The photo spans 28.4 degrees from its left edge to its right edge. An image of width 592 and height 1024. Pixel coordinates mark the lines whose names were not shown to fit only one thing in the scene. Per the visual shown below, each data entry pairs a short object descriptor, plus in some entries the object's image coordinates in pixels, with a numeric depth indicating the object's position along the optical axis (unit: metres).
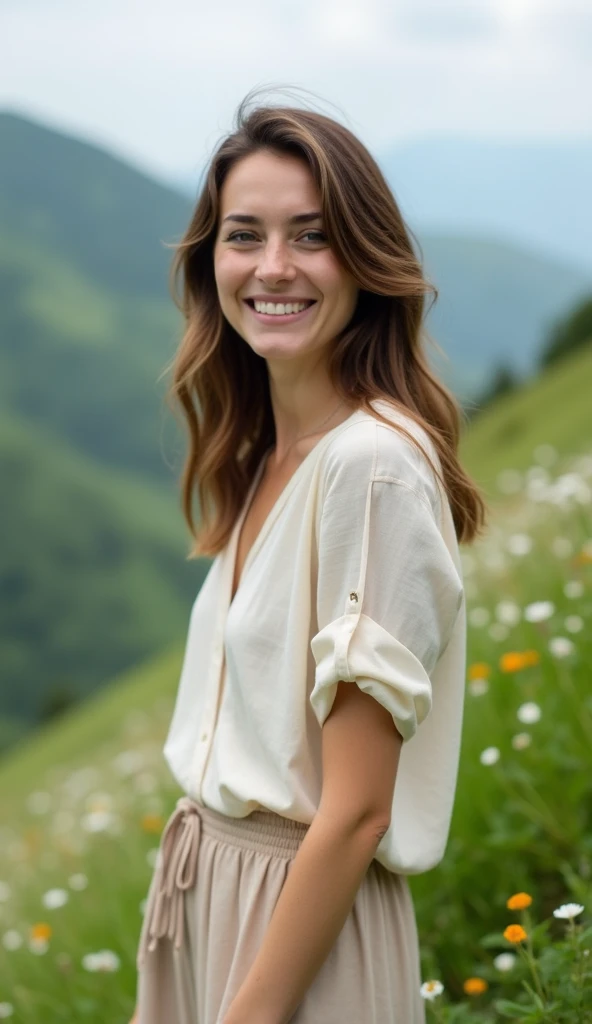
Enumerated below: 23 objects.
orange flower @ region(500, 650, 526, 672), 3.40
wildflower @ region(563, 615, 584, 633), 3.73
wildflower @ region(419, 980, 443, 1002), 2.16
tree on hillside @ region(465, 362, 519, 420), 41.59
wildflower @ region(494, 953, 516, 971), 2.71
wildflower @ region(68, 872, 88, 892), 3.43
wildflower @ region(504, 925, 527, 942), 2.09
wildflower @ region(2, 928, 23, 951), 3.76
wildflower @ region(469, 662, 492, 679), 3.81
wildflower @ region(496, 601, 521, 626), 3.87
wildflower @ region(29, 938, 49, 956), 3.45
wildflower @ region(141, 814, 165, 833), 4.39
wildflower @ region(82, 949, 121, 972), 3.18
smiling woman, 1.85
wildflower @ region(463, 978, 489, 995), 2.59
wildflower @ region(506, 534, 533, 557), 4.20
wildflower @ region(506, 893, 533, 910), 2.26
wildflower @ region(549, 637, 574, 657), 3.38
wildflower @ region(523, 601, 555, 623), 3.23
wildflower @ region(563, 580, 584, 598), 4.11
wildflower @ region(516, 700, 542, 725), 2.95
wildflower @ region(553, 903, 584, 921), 2.08
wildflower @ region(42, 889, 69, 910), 3.30
